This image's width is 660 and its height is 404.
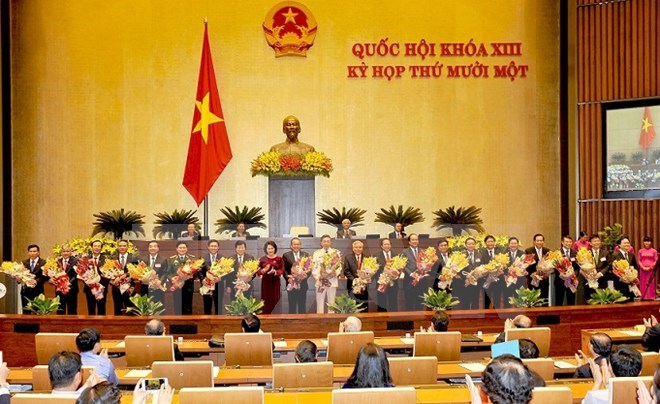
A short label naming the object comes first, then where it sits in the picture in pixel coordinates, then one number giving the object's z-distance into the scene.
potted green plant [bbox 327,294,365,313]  8.80
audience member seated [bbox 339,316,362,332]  6.62
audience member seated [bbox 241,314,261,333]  6.81
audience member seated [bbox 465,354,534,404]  2.99
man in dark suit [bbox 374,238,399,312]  10.55
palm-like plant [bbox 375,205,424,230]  12.71
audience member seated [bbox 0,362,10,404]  3.89
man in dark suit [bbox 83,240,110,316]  10.33
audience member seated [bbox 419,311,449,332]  7.05
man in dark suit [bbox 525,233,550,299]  10.73
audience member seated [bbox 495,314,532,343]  6.67
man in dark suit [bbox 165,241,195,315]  10.12
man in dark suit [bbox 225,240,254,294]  10.34
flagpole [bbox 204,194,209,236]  13.39
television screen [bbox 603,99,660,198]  13.47
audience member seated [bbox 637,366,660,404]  3.37
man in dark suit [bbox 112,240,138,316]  10.28
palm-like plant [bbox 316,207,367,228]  12.42
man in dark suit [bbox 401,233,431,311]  10.47
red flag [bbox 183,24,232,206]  13.20
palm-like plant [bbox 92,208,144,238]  12.65
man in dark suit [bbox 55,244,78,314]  10.29
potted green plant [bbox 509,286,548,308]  9.05
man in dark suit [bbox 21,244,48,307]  10.16
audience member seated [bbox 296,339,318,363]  5.25
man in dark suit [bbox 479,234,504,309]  10.32
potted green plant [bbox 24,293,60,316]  8.83
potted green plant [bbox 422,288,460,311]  8.73
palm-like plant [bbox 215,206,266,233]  12.27
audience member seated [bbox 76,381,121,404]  3.04
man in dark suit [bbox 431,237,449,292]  10.36
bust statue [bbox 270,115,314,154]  13.26
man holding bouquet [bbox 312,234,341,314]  9.55
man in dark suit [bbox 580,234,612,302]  10.53
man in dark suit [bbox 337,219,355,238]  11.80
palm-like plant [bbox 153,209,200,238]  12.63
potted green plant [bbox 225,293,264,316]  8.49
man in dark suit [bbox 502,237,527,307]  10.36
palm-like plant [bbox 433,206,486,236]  13.09
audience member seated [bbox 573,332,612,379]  5.18
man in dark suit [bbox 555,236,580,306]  10.59
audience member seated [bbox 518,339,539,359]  5.29
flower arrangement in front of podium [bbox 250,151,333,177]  12.61
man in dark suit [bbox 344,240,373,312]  10.12
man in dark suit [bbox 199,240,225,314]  10.15
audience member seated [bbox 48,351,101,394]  4.15
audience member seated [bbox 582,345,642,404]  4.43
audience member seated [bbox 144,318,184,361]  6.70
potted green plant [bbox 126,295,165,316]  8.80
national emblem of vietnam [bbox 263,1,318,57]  14.48
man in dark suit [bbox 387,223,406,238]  12.24
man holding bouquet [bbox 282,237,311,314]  10.30
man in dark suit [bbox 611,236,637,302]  10.80
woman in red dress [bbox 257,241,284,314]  10.18
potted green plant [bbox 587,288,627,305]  9.38
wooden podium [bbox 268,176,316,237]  13.00
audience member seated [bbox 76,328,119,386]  5.20
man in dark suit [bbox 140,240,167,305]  10.39
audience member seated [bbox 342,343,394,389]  4.13
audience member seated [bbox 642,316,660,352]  5.73
